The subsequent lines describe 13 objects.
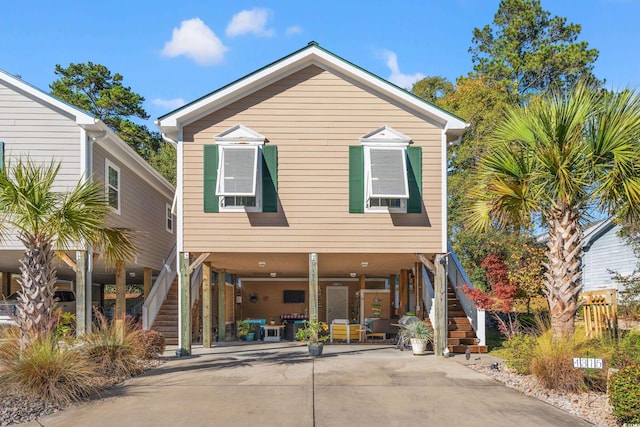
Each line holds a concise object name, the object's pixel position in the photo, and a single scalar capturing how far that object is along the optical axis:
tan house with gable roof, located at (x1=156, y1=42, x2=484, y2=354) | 14.12
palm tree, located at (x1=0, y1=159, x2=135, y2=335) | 9.62
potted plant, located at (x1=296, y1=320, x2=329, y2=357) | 13.84
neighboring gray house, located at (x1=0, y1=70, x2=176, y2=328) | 14.04
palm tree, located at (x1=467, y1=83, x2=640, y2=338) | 10.51
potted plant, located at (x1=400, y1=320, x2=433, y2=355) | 14.27
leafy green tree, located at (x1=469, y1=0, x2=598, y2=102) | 31.70
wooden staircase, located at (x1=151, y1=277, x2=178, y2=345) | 17.30
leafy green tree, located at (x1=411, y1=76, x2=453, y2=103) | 35.34
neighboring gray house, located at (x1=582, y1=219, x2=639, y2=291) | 26.33
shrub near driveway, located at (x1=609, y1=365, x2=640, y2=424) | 7.25
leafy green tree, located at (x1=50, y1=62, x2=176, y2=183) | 37.47
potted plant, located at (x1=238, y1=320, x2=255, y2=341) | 19.75
